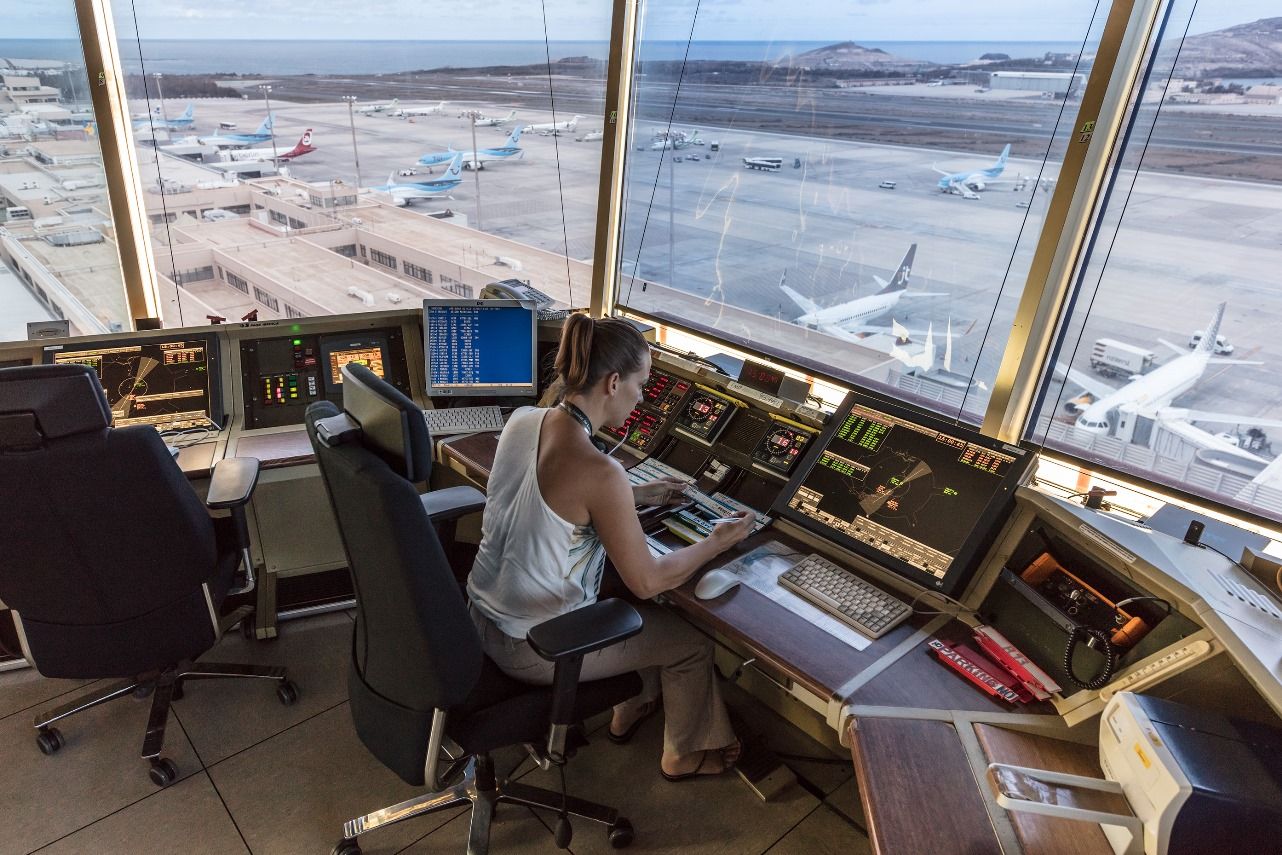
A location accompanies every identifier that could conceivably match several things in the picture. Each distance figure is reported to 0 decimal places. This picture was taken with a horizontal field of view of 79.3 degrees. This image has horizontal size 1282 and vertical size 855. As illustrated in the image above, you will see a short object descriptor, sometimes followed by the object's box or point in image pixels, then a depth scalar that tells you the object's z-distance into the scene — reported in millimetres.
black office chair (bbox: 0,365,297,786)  1756
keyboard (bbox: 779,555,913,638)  1795
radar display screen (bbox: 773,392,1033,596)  1863
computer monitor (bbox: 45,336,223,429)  2633
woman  1686
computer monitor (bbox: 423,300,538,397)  2902
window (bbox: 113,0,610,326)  3100
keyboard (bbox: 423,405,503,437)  2787
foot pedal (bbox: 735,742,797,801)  2223
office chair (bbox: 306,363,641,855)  1367
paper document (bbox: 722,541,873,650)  1764
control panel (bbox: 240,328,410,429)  2846
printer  1103
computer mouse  1837
